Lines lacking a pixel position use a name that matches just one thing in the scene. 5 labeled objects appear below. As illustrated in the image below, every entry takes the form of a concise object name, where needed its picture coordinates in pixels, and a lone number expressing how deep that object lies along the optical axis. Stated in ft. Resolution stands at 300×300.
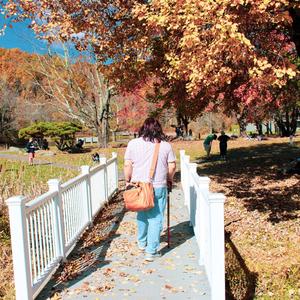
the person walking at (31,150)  71.82
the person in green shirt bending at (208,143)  67.78
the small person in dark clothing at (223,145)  65.10
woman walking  17.29
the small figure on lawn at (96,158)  62.98
